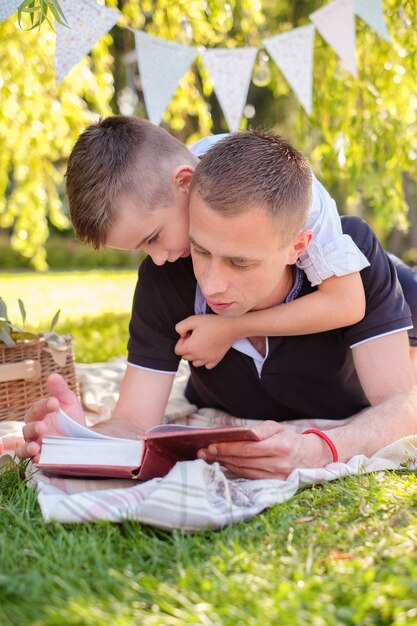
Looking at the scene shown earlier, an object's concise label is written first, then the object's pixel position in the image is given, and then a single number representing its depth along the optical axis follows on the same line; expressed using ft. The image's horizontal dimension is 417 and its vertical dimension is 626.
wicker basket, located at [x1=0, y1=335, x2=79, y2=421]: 9.82
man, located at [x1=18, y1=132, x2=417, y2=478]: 6.98
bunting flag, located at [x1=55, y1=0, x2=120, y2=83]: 11.49
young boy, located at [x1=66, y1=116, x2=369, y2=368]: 7.71
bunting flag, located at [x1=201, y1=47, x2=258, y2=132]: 14.10
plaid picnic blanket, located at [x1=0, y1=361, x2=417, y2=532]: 5.71
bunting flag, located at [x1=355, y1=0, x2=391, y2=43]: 12.48
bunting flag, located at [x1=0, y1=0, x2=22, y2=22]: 9.46
